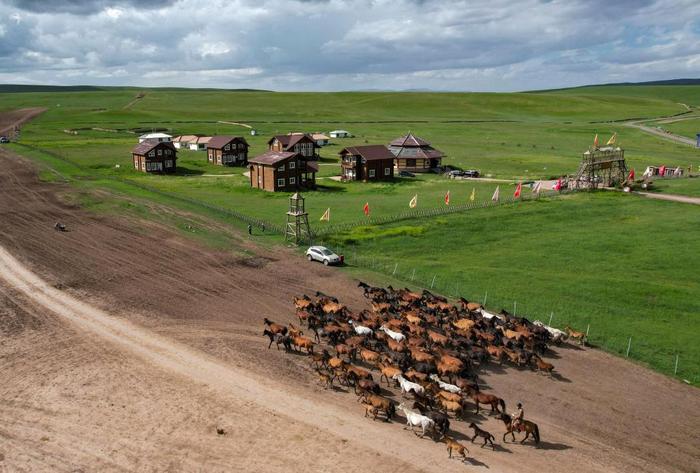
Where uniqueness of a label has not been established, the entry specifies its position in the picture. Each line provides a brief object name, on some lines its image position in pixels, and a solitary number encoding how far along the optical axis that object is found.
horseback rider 24.97
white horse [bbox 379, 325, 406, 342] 34.41
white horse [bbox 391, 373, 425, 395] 28.31
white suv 49.69
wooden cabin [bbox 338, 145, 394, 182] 93.50
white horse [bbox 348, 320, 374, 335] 34.94
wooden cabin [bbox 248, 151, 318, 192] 82.56
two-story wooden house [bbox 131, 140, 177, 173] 99.81
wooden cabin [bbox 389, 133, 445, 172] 104.44
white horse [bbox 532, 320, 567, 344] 35.75
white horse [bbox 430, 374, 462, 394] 28.42
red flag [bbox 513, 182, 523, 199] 74.99
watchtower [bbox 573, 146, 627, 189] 83.81
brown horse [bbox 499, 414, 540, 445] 24.81
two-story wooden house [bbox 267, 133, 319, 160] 114.06
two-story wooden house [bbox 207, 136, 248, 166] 111.62
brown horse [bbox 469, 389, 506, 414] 27.16
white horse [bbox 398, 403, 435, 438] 25.25
